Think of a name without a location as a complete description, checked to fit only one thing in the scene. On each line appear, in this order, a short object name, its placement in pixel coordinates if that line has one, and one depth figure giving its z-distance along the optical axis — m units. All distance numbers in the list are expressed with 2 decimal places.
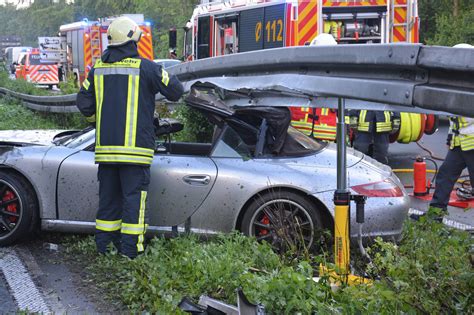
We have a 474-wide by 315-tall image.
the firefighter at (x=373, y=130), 10.06
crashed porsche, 5.86
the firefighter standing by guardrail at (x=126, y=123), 5.55
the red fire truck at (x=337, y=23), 11.62
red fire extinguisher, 8.98
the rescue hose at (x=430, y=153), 12.52
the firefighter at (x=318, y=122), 9.14
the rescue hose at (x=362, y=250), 4.60
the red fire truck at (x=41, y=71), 37.41
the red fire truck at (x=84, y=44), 25.67
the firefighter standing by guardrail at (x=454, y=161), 7.46
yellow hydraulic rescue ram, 4.52
